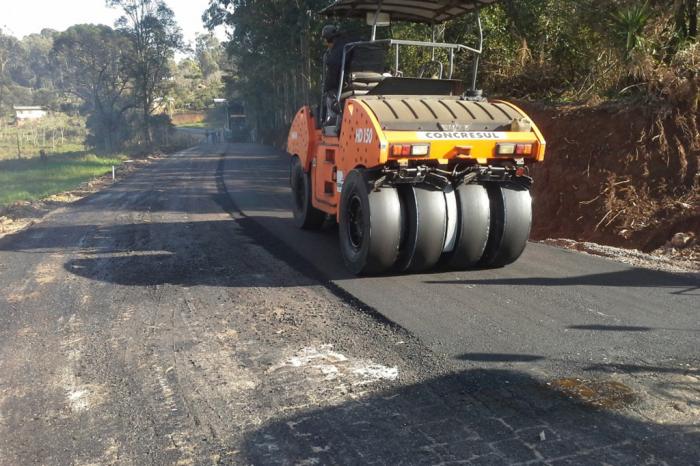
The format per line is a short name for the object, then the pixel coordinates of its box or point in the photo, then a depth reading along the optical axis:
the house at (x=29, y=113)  87.06
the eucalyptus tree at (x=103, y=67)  59.22
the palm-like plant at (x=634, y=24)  10.95
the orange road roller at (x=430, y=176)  6.36
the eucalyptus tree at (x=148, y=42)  53.47
